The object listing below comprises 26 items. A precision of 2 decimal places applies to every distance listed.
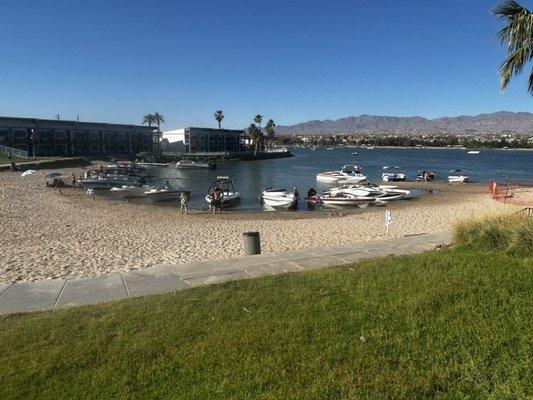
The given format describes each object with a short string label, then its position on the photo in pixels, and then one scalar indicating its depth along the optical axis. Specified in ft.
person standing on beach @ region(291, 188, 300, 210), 119.44
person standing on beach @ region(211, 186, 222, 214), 107.65
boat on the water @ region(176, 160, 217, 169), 327.82
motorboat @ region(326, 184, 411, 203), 128.47
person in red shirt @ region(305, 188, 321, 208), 127.54
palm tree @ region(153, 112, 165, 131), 633.94
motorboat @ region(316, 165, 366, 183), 191.01
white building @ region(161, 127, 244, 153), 509.76
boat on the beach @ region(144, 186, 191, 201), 144.10
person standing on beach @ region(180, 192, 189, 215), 108.17
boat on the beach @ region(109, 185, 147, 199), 156.04
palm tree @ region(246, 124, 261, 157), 522.06
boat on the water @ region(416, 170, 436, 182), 205.87
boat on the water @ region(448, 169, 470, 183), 197.57
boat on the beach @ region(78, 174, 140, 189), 173.88
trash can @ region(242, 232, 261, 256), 43.96
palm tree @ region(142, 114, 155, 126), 642.63
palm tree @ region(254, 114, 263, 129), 560.20
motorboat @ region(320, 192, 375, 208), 122.52
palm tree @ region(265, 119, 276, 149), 589.32
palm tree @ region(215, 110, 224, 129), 598.75
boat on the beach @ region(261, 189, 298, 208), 119.24
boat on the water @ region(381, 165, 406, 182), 204.54
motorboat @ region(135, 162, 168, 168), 359.46
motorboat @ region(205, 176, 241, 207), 121.90
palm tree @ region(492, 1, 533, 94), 46.96
